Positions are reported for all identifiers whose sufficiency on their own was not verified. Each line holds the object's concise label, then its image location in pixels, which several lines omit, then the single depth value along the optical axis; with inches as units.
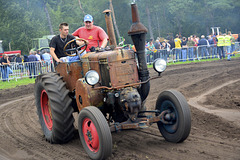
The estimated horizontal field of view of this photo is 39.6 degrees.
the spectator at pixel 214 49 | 914.8
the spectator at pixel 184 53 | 887.1
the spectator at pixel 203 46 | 890.6
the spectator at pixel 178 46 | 884.0
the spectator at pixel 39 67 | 733.9
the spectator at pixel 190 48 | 889.0
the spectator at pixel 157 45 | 890.1
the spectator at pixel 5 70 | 716.7
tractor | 199.0
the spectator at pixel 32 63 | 734.5
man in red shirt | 268.4
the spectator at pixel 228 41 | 821.9
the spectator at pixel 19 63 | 727.7
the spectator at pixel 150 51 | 847.7
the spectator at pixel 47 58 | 761.6
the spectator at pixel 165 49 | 866.8
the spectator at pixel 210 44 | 912.6
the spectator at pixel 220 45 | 838.4
